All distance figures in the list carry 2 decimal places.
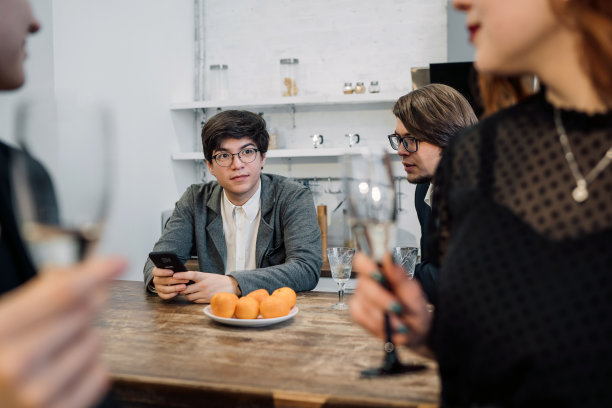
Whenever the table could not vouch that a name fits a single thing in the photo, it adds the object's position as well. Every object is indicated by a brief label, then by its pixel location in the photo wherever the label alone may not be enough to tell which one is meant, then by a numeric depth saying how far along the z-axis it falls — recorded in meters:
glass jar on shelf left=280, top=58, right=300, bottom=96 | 3.96
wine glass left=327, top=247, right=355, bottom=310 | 1.64
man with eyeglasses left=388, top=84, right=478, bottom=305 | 2.26
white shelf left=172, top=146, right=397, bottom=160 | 3.70
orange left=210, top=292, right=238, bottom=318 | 1.48
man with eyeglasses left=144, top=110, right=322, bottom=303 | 2.33
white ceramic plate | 1.44
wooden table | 1.00
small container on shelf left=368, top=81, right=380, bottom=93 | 3.77
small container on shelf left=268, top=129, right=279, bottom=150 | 3.98
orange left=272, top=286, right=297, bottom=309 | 1.53
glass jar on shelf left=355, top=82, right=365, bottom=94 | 3.79
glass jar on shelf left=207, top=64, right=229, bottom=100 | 4.14
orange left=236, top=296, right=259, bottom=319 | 1.47
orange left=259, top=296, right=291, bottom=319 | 1.47
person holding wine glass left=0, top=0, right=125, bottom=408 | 0.44
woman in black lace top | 0.70
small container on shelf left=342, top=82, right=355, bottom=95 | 3.80
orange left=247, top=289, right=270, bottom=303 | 1.55
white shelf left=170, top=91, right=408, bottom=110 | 3.67
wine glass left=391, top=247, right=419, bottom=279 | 1.74
